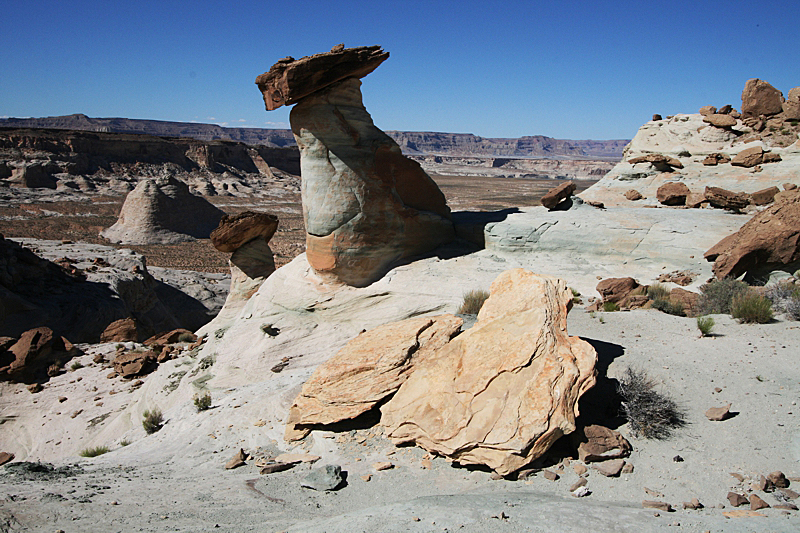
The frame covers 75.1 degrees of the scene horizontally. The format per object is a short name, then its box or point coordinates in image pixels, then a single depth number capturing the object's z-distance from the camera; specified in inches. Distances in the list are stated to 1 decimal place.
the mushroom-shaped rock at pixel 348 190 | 388.2
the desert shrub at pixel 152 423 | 320.5
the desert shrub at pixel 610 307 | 336.8
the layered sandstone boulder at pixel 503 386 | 179.5
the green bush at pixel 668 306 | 323.3
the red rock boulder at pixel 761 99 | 596.0
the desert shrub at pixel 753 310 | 277.7
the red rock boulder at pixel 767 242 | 343.9
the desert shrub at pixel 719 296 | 315.6
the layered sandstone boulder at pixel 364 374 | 228.7
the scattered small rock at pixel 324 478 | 189.2
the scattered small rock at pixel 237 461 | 224.7
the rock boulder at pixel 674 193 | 493.0
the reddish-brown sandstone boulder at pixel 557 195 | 448.5
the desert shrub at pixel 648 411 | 194.5
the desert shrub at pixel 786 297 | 281.9
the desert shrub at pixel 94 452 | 311.8
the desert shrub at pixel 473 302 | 350.9
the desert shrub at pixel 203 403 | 311.1
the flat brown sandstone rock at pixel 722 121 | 605.3
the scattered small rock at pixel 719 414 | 194.1
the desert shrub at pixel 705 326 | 267.7
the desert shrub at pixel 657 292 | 350.6
